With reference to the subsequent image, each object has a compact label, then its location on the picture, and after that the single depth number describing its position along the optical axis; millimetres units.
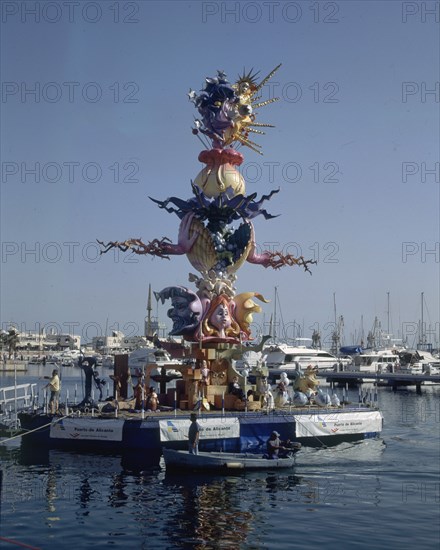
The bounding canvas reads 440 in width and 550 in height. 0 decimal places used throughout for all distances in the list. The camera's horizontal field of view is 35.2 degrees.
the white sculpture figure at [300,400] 40625
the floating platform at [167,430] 33656
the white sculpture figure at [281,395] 40438
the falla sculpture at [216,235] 40844
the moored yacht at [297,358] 109688
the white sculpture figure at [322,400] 40812
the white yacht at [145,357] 123706
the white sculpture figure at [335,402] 41450
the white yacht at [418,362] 104125
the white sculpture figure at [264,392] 39156
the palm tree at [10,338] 162500
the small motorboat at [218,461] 28969
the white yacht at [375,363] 109938
